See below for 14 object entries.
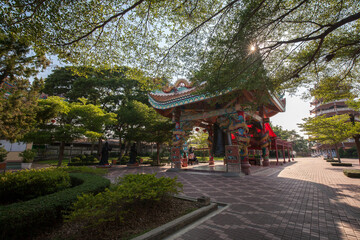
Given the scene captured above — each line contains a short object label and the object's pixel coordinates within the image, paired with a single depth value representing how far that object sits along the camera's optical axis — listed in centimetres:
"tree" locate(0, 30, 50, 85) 506
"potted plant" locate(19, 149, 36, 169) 1386
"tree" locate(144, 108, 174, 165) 1523
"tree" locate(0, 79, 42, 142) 543
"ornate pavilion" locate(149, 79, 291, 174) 921
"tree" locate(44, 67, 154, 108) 2153
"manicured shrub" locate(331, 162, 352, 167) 1417
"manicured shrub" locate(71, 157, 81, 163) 1623
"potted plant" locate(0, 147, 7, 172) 1360
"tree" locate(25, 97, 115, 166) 769
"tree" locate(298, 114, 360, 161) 1155
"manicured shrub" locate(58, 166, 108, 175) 698
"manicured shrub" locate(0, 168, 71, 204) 408
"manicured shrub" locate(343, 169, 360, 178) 764
